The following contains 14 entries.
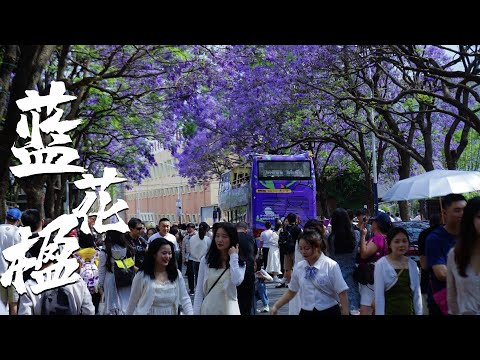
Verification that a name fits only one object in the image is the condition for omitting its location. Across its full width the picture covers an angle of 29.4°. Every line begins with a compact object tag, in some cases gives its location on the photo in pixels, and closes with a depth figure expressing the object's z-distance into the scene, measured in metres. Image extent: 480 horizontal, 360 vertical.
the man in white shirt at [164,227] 13.05
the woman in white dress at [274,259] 19.99
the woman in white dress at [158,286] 7.51
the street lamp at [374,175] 27.33
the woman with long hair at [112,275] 9.55
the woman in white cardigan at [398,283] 7.36
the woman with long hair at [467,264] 6.18
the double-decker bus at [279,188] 25.22
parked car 14.35
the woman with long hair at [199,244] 15.62
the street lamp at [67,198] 22.33
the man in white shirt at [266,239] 20.61
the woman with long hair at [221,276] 8.02
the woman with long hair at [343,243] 9.83
